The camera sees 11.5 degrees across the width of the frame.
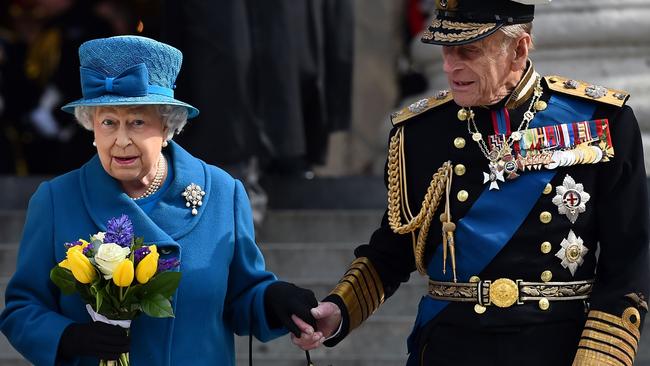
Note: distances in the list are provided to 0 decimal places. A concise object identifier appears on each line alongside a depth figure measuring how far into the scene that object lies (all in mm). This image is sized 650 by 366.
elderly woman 9023
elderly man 8953
